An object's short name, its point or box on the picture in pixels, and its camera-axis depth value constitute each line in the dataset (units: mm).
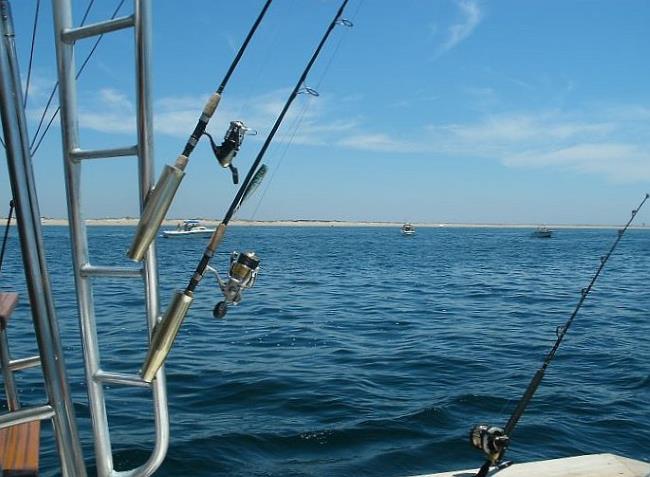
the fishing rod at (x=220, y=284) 2475
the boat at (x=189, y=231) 91619
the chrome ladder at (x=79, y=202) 2477
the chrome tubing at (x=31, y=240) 2244
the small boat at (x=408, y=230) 123188
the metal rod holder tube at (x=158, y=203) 2340
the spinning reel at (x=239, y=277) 2711
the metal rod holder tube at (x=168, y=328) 2469
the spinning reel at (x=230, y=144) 2608
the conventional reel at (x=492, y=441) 3953
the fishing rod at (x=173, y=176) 2346
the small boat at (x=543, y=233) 115781
